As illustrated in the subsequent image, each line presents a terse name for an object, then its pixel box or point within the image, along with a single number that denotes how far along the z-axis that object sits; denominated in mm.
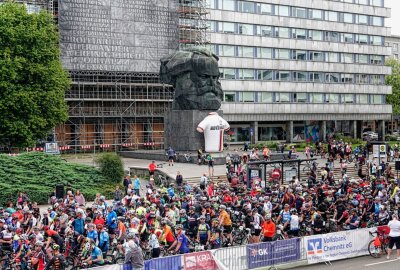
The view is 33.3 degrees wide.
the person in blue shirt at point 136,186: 33122
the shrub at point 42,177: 34125
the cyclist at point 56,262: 17984
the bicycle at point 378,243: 22922
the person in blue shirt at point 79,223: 21156
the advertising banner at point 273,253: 20203
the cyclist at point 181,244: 19891
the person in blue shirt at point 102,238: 19891
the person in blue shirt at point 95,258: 18641
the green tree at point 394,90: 95488
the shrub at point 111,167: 38719
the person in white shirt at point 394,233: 22141
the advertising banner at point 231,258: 19469
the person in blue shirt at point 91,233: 19562
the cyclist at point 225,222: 22672
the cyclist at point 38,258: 17891
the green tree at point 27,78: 48125
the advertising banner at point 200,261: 18844
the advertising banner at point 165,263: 17953
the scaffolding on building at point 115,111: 63009
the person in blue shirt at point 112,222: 21953
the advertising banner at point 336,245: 21750
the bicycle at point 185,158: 48531
